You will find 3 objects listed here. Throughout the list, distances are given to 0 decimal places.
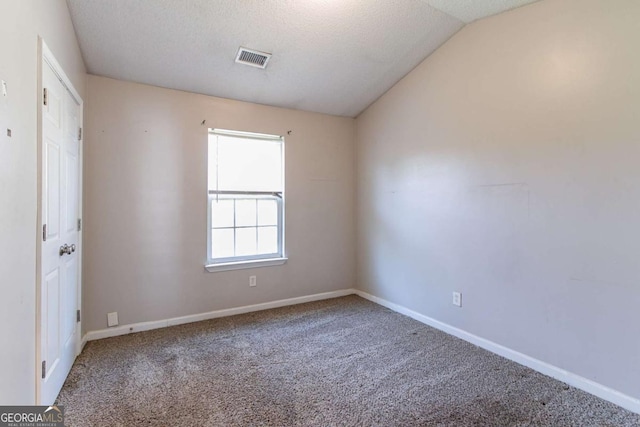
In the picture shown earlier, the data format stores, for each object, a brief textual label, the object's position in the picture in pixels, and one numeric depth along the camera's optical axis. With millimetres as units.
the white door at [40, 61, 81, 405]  1732
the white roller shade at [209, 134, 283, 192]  3346
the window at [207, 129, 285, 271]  3359
